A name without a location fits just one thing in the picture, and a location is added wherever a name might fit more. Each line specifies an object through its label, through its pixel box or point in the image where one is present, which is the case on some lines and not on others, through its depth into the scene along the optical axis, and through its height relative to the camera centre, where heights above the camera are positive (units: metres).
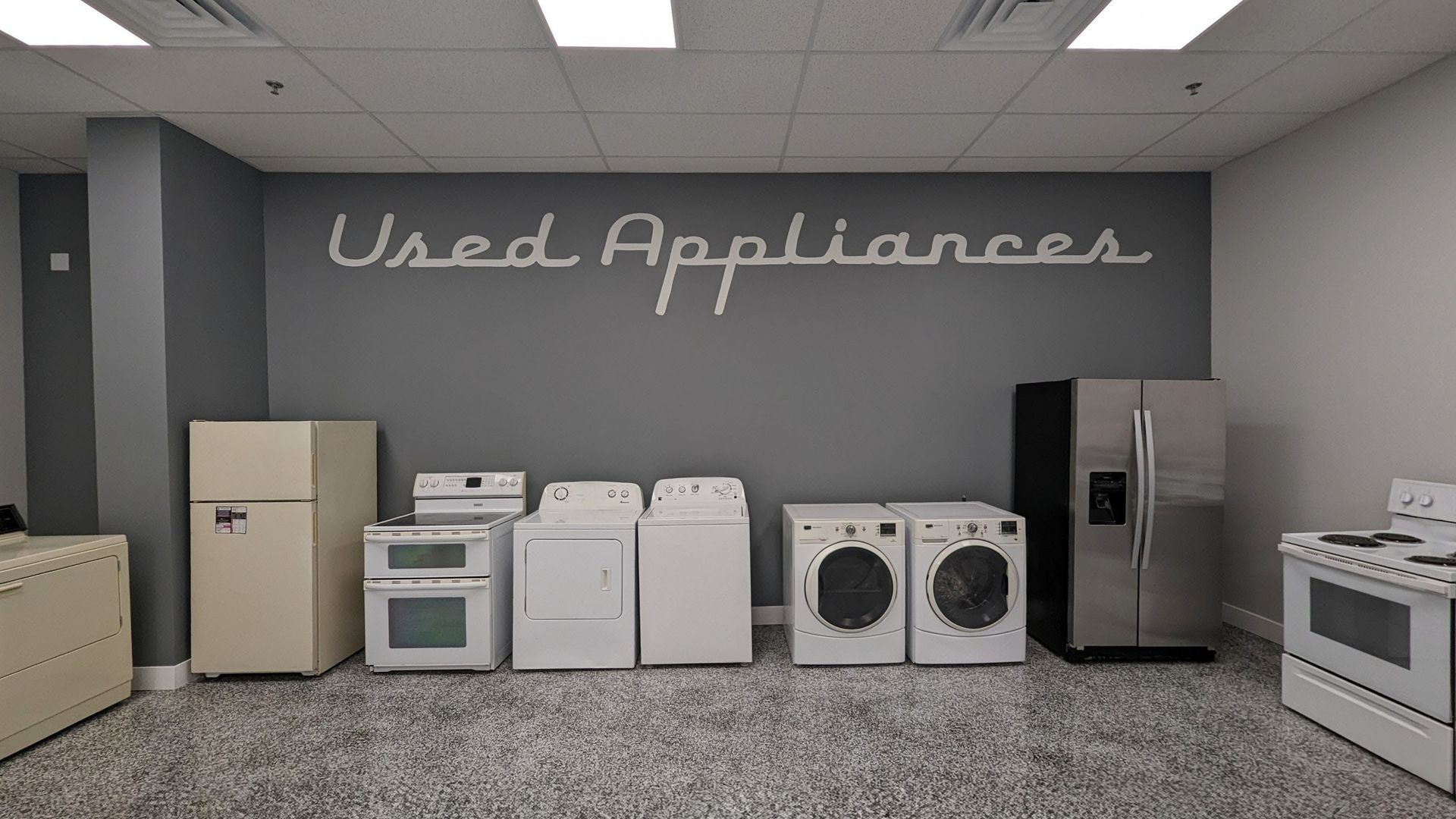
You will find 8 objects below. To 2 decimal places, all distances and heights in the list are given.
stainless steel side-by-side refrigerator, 3.41 -0.63
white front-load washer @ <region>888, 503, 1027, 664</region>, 3.47 -1.01
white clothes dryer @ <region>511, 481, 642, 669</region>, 3.44 -1.00
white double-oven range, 3.39 -0.97
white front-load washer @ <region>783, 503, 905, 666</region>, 3.47 -1.01
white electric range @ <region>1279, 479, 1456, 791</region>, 2.31 -0.90
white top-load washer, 3.46 -0.98
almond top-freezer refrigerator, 3.32 -0.71
